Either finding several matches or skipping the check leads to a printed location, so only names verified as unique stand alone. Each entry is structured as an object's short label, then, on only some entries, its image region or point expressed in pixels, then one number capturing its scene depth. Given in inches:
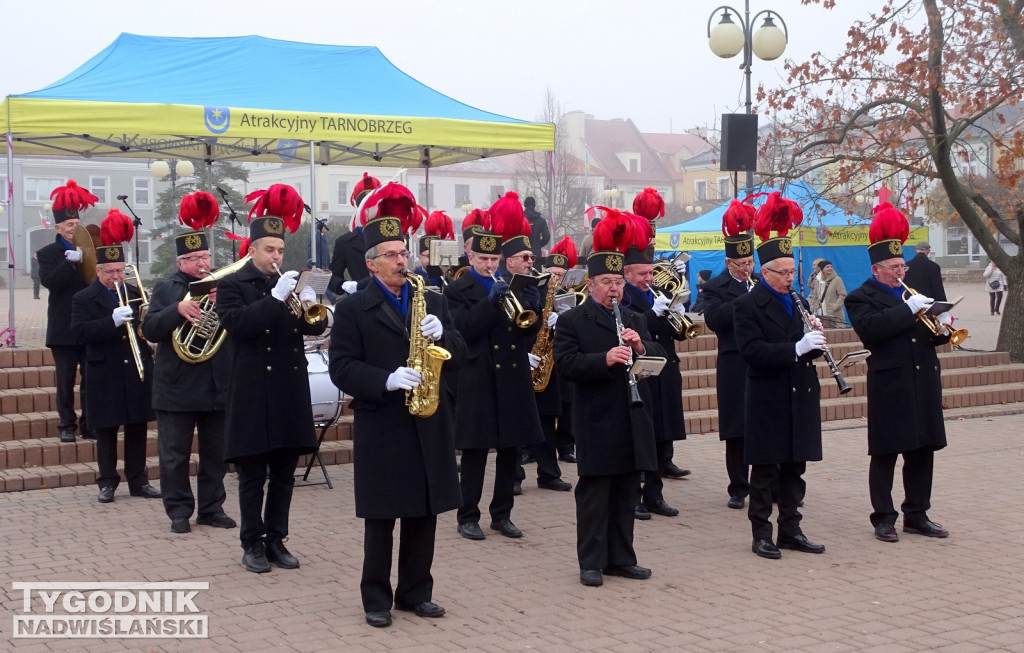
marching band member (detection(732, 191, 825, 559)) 288.0
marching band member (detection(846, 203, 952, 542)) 308.0
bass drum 382.3
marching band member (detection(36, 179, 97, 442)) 404.8
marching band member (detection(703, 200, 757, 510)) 346.9
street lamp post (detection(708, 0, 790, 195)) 631.2
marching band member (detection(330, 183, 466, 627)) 227.9
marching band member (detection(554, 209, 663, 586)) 261.0
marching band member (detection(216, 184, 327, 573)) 269.1
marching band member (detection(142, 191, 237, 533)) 313.9
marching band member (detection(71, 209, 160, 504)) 342.3
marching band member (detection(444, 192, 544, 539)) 313.3
